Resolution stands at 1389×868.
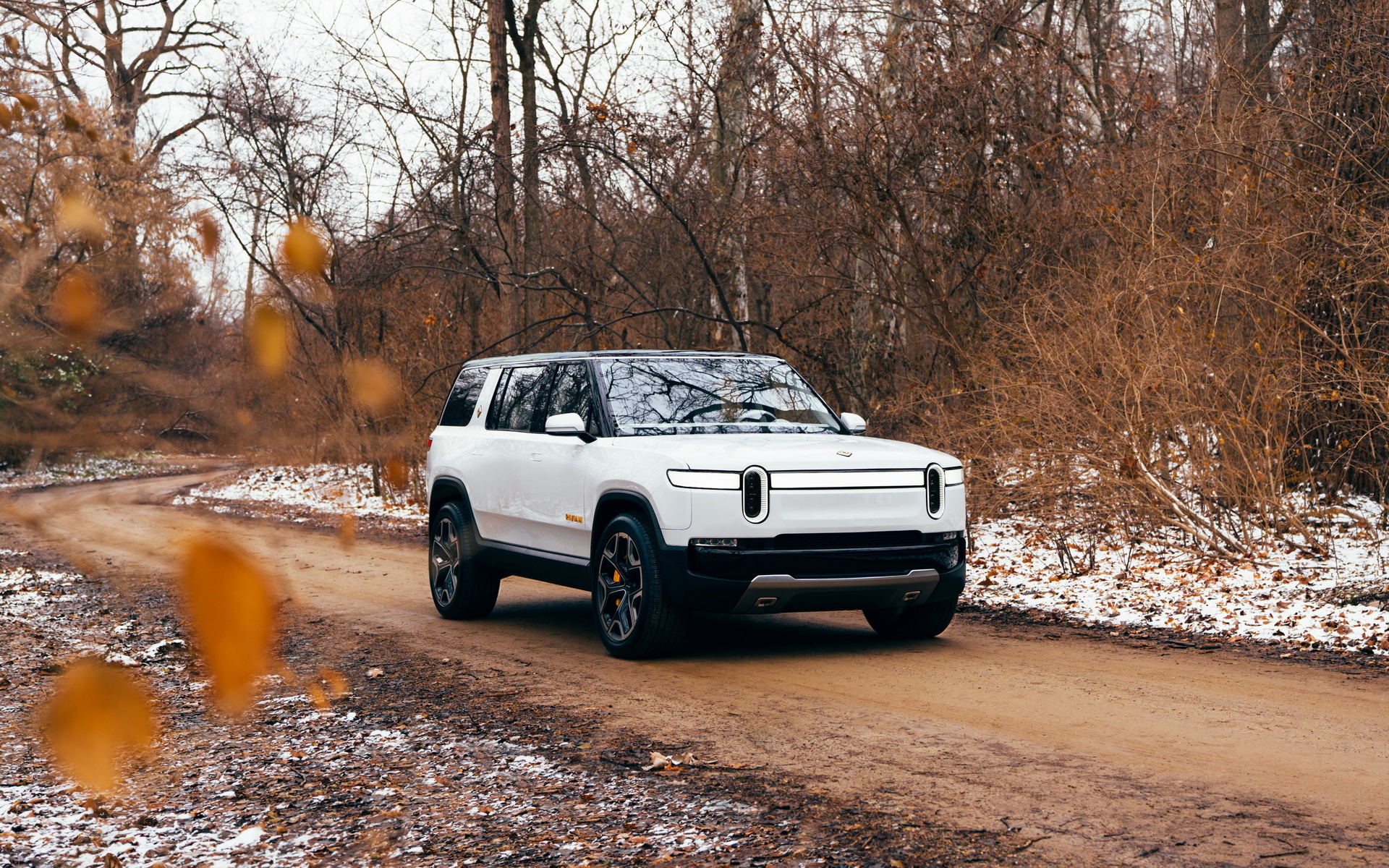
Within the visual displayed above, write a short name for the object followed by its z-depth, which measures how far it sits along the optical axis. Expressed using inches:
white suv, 311.7
